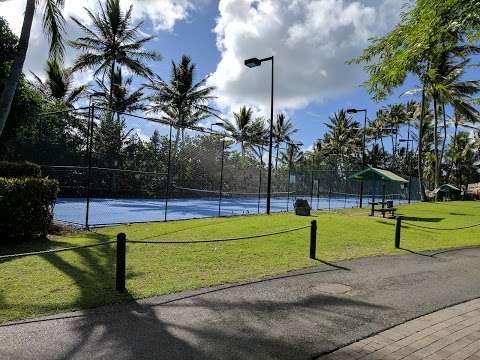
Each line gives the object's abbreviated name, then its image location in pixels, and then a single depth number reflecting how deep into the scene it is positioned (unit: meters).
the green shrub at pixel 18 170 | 12.18
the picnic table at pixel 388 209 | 21.07
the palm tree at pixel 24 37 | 11.68
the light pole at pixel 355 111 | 28.81
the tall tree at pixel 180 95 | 38.53
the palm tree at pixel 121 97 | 36.81
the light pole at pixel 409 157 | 35.50
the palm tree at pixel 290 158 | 25.83
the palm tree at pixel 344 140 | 60.81
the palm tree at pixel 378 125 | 61.67
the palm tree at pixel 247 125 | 50.29
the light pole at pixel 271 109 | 18.69
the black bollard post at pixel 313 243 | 9.74
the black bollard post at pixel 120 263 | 6.25
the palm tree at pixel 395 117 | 59.81
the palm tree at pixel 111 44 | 31.86
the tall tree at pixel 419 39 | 6.31
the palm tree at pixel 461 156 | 60.53
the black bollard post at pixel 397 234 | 11.97
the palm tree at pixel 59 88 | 36.62
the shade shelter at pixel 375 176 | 21.96
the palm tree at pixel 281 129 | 57.97
